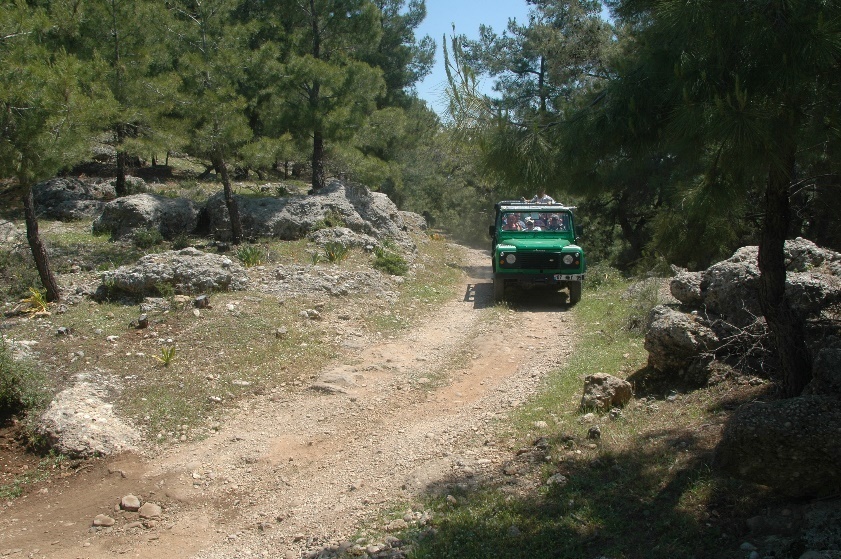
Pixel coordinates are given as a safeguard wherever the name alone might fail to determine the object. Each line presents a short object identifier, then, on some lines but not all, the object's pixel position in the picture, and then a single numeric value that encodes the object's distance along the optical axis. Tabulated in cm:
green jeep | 1259
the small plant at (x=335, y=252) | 1401
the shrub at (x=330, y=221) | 1606
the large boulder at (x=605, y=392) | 652
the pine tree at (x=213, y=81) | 1355
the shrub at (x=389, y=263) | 1491
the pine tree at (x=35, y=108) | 842
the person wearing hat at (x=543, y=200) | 1509
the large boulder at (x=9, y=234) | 1323
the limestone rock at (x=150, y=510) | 559
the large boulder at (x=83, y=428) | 649
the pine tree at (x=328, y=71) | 1566
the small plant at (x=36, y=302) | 956
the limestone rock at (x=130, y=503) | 566
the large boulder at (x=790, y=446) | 375
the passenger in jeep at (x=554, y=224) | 1398
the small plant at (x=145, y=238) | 1448
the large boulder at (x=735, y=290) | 690
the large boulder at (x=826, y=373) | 458
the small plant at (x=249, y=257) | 1282
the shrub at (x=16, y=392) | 698
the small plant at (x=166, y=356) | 827
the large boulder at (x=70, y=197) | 1728
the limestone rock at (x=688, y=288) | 818
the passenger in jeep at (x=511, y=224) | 1412
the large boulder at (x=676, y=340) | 666
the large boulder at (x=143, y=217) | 1518
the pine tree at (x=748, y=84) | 357
